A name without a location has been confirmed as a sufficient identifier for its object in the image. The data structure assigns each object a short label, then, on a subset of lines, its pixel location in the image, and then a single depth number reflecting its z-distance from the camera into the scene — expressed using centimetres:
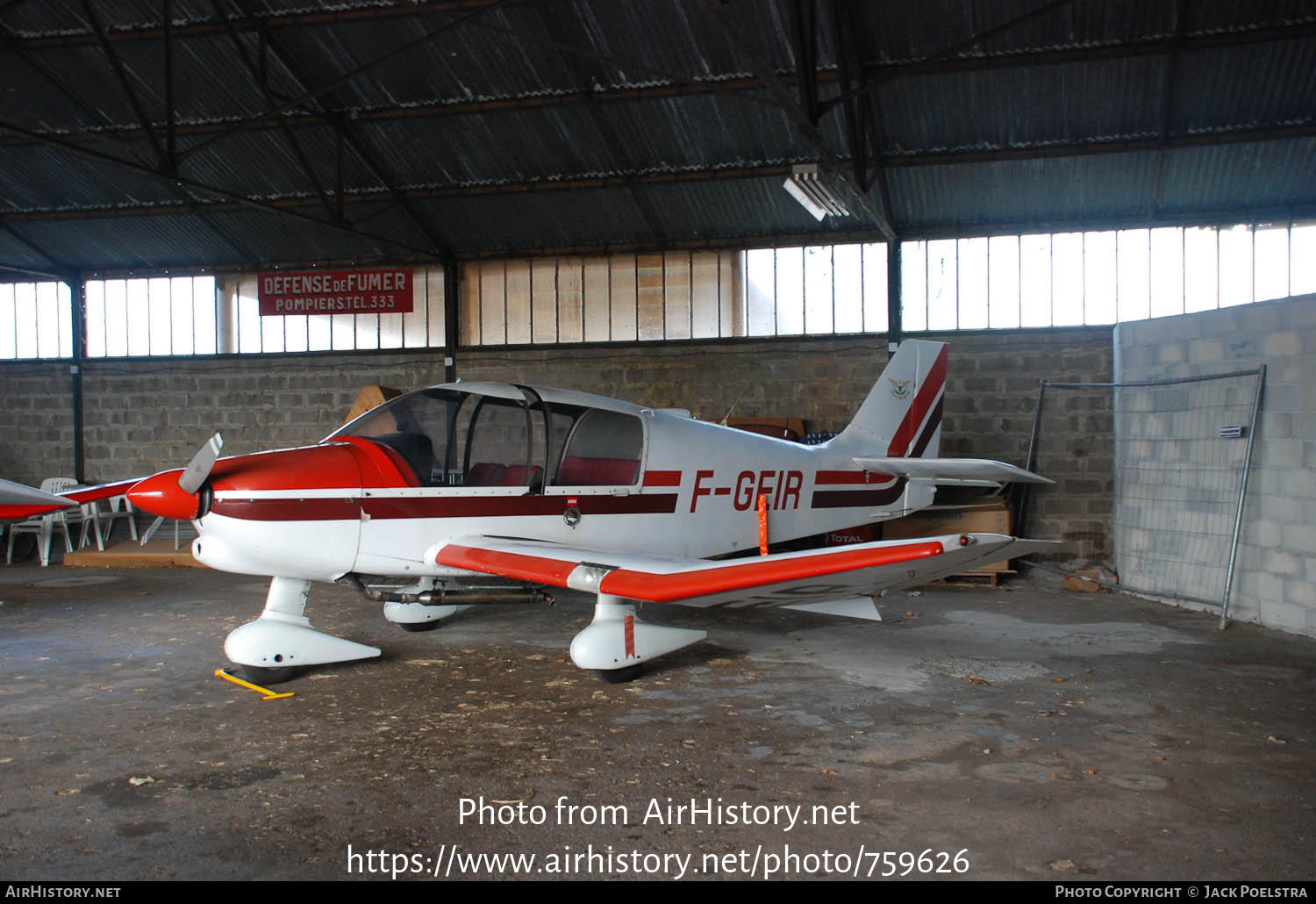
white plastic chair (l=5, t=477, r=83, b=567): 1150
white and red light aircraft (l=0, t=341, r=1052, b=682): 452
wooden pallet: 922
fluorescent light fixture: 841
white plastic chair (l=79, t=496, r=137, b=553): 1170
